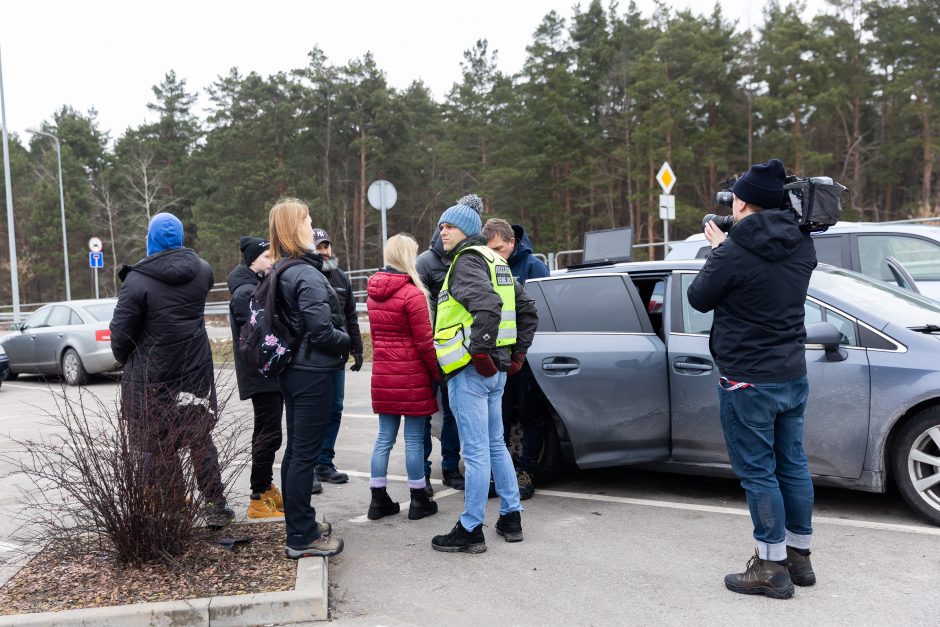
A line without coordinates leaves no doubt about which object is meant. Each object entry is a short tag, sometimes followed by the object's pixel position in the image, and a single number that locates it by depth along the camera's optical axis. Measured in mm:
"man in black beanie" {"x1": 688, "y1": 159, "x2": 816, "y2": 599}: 3719
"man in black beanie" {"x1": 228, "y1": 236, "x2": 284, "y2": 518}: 5195
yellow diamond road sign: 15398
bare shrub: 3912
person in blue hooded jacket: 5508
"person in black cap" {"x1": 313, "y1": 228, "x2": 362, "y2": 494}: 6293
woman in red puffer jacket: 5012
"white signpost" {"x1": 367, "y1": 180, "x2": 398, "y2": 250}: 13758
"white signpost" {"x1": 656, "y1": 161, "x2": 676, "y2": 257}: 15016
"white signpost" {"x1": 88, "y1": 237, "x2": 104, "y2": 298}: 28281
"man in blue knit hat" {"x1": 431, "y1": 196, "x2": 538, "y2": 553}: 4355
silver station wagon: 4504
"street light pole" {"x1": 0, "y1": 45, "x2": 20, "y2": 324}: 22141
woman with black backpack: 4176
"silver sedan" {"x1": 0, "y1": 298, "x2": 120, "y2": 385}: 13602
